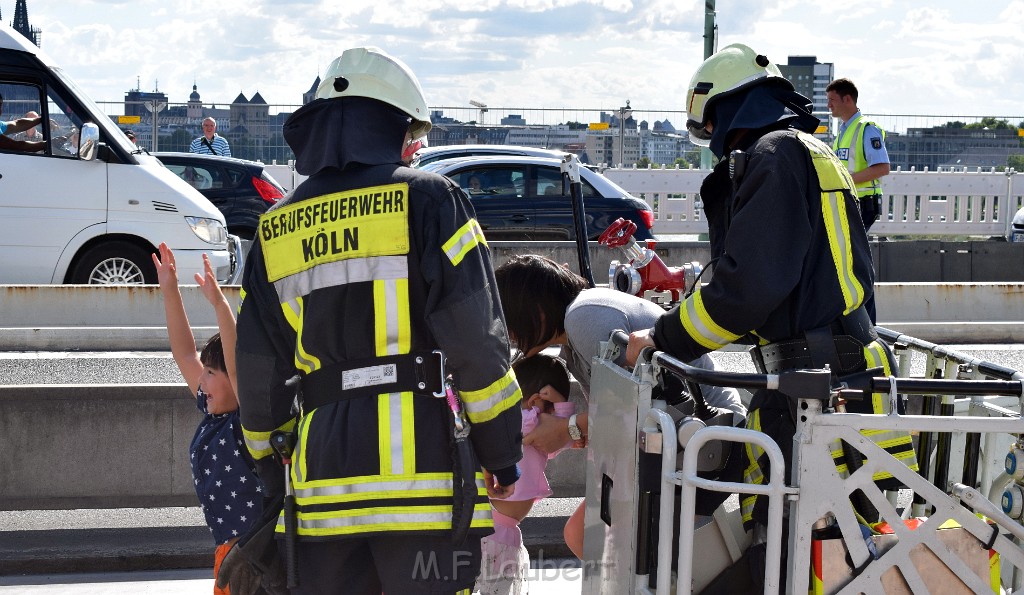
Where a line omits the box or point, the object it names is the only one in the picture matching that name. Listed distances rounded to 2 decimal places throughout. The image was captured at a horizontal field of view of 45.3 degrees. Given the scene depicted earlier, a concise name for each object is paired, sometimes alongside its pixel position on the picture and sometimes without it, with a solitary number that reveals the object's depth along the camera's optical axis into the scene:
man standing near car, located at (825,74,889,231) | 9.19
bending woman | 3.57
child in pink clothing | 3.93
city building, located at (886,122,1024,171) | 25.69
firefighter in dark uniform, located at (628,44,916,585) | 3.06
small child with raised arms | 3.74
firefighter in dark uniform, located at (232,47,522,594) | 2.87
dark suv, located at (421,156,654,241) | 16.11
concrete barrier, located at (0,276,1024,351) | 10.43
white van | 10.90
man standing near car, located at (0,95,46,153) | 10.85
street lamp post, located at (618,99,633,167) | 24.33
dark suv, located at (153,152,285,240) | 16.00
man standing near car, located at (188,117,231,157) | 18.18
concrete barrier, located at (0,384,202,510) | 5.23
